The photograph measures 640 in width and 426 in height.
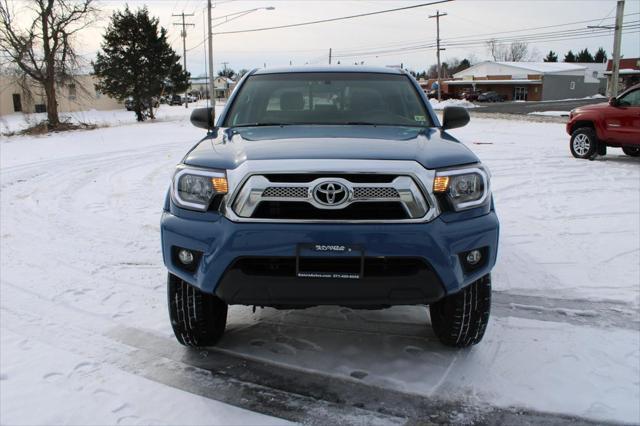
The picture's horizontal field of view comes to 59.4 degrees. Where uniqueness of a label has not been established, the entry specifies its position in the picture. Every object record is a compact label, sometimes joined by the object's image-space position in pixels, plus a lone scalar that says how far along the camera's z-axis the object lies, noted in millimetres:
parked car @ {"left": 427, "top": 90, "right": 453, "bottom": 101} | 72125
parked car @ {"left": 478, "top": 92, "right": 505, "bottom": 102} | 68438
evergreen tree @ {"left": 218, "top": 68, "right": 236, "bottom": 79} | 136600
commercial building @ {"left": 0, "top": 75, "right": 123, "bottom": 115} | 59375
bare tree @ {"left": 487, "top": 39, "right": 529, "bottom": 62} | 124375
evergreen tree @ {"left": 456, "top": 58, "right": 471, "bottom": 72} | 128400
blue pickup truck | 2818
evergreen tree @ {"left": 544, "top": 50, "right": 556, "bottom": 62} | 120250
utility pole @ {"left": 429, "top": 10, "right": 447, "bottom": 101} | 61906
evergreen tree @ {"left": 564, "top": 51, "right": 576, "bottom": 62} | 116544
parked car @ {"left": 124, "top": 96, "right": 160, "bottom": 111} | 38516
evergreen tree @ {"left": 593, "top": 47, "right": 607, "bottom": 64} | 116844
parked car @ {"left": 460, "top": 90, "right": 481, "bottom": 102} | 69812
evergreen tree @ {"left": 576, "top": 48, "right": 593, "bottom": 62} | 117000
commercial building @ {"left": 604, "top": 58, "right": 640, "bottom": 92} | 69500
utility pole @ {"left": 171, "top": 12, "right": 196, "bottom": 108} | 65750
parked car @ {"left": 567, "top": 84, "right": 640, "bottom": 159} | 11672
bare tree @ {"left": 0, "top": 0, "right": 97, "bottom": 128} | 26453
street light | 33812
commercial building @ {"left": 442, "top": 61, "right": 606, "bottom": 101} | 76812
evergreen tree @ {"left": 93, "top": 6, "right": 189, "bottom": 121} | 37531
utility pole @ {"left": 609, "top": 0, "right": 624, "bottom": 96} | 27625
